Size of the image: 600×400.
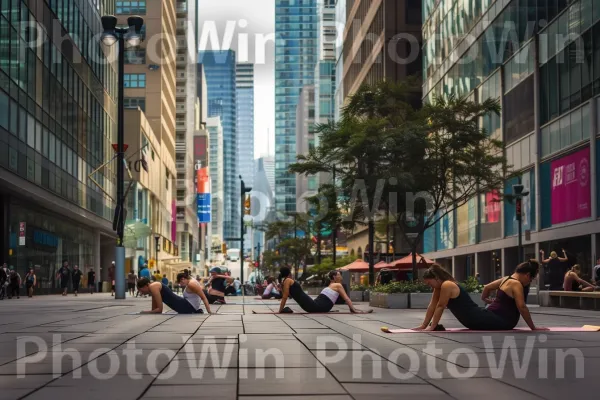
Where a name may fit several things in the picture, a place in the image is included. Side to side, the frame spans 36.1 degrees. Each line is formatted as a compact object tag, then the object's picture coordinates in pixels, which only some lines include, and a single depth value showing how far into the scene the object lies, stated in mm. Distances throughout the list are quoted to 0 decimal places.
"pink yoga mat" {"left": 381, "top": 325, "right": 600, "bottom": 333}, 14102
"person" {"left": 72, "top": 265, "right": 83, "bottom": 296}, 50050
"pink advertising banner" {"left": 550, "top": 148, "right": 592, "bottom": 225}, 35906
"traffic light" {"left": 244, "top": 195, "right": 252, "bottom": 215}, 53709
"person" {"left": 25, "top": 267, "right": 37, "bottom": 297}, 42938
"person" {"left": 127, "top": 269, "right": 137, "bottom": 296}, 54719
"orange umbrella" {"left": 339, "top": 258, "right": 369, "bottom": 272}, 50812
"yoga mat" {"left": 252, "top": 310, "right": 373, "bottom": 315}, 22966
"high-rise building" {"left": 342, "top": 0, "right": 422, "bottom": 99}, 74000
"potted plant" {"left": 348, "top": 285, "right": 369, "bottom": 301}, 43281
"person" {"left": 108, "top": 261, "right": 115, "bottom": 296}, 57938
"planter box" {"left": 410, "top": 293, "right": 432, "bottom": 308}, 29403
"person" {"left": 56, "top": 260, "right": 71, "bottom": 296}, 48562
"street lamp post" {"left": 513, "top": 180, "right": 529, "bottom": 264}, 34719
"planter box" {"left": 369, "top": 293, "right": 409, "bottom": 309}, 29453
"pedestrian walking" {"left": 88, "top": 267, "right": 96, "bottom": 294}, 57094
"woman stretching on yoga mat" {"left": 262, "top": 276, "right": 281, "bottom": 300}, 43719
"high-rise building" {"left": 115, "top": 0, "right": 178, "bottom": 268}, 109750
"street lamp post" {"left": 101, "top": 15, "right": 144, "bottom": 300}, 33844
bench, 26734
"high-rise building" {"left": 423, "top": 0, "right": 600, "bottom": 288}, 35809
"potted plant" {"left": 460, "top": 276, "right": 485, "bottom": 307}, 28445
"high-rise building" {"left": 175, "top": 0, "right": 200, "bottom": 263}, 148500
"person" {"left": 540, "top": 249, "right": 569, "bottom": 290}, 32406
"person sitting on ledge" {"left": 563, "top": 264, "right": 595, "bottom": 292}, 29675
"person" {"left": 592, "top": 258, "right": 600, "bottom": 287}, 29547
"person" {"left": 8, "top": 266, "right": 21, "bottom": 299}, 40656
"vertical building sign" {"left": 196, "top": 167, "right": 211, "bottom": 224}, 178500
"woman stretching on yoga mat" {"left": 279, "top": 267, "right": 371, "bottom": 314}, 21094
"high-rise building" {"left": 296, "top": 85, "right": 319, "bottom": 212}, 176312
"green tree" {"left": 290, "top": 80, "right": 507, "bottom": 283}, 31703
